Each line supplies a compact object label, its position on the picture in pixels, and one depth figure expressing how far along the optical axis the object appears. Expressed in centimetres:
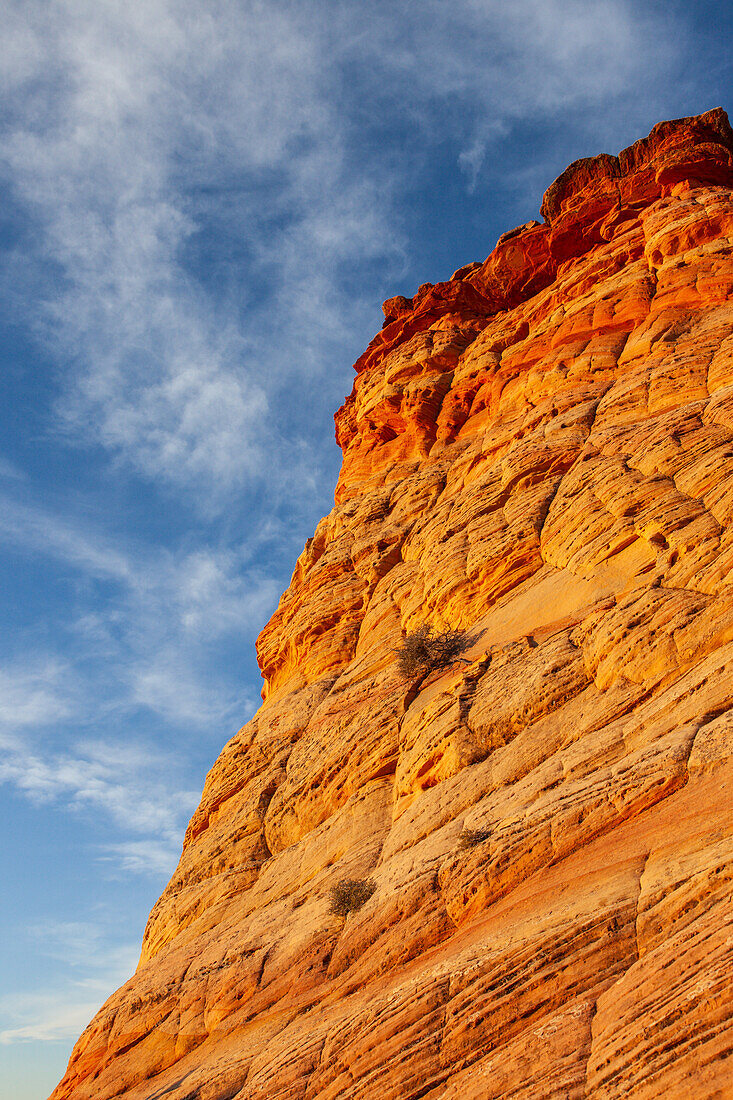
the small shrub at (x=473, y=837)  1296
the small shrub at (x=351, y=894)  1487
